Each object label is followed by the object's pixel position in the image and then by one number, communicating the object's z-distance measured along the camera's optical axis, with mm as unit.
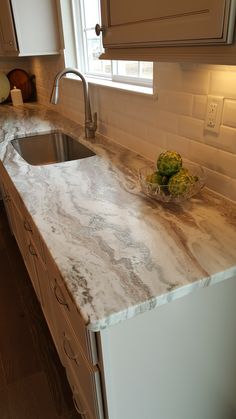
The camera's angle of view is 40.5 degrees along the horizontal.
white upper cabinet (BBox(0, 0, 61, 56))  2248
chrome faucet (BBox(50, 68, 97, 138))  1713
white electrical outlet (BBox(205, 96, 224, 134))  995
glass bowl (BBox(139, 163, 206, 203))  1039
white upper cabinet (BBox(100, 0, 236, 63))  579
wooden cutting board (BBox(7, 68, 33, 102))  3191
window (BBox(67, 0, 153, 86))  1766
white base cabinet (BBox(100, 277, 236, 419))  766
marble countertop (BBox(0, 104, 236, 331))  700
